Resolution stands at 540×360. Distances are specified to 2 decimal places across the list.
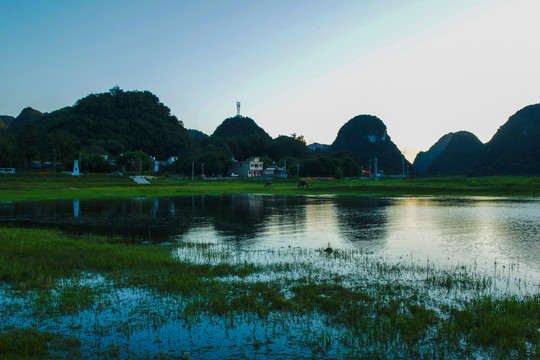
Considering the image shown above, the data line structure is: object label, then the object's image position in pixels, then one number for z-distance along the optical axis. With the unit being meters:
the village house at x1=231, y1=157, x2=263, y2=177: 161.38
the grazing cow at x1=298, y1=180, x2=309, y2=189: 83.00
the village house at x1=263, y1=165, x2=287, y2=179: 169.99
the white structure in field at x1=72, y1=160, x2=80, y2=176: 92.55
